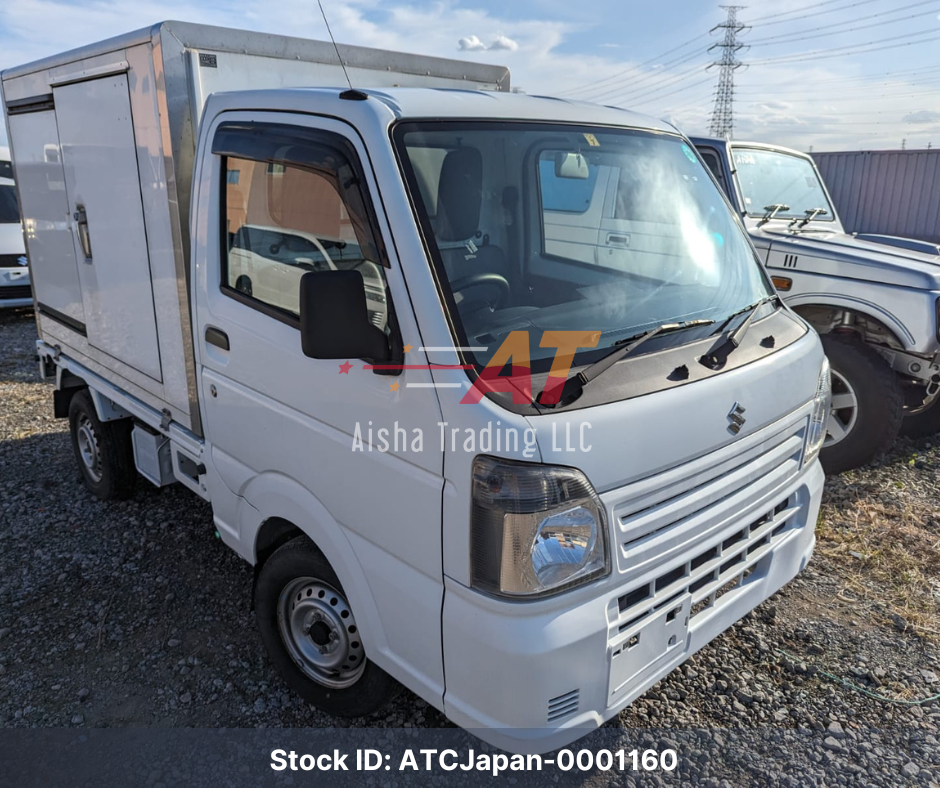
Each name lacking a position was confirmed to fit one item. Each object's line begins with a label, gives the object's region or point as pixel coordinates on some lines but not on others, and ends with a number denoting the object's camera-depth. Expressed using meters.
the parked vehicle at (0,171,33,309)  10.48
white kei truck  1.96
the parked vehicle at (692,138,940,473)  4.80
